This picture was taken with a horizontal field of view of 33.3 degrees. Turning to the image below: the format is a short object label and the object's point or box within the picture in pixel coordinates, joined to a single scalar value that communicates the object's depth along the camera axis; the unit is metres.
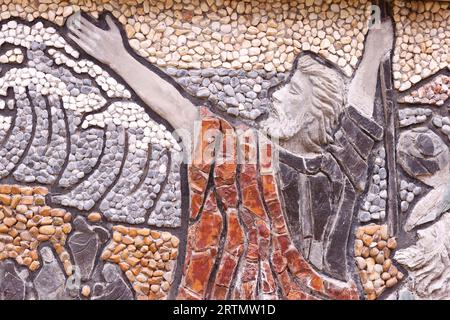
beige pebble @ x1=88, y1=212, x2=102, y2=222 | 3.36
